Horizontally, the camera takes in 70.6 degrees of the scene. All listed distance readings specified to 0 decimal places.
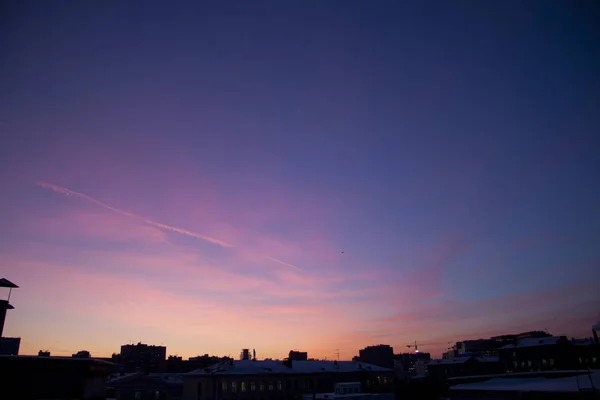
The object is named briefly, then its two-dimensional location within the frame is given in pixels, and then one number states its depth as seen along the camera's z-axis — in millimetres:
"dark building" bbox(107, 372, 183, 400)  74062
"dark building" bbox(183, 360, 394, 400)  69562
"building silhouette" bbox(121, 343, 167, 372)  168625
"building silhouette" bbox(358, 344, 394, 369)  139000
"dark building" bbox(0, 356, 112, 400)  23641
